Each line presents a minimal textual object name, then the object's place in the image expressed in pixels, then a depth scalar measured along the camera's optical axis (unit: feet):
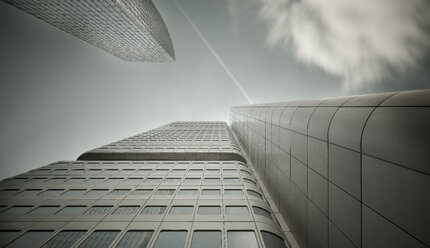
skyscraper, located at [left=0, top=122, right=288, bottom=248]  41.32
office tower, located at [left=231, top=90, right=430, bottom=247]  17.92
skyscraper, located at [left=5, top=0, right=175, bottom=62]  232.73
